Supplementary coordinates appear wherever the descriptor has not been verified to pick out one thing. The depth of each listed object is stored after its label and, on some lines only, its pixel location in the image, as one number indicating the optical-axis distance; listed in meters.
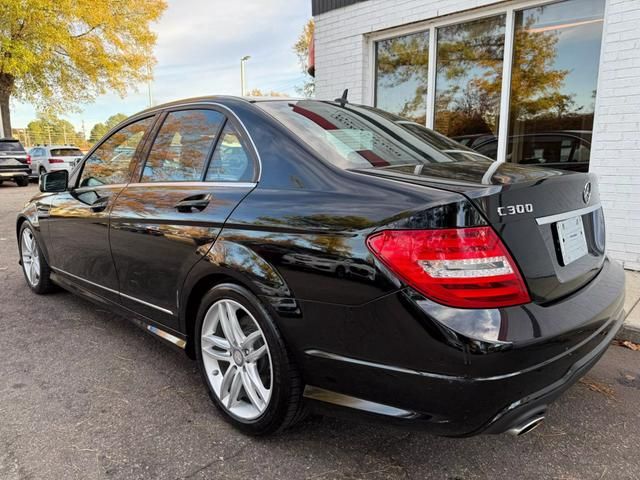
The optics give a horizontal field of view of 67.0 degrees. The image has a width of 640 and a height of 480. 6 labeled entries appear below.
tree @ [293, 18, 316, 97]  31.03
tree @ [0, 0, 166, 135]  17.72
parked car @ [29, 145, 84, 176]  18.70
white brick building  4.71
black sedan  1.63
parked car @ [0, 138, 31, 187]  16.80
